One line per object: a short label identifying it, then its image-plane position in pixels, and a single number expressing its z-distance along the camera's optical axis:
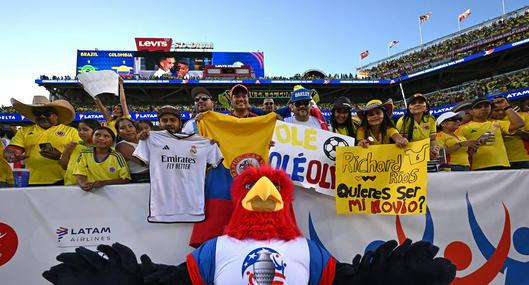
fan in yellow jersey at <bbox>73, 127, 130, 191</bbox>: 3.16
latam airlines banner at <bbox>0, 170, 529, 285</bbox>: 3.05
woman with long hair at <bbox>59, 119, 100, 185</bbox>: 3.44
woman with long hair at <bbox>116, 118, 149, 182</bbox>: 3.41
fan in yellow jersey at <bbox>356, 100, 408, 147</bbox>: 3.61
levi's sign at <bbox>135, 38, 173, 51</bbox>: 38.23
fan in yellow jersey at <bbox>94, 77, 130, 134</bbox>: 4.60
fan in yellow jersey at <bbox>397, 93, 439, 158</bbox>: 3.98
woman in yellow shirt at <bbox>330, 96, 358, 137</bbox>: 3.86
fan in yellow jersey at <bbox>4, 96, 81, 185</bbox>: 3.81
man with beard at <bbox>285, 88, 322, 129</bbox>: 3.75
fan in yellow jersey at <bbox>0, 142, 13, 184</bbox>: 3.98
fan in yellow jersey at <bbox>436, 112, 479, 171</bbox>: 4.08
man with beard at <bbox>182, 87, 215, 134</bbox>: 4.25
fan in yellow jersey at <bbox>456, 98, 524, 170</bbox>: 4.29
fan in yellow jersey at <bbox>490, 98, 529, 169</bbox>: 4.56
